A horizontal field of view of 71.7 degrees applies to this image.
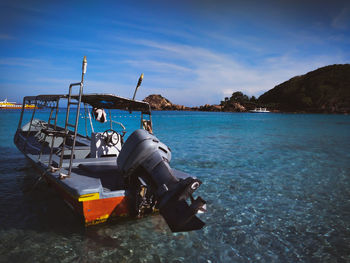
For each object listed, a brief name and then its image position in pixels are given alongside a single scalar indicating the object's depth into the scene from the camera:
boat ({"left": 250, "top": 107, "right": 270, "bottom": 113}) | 158.26
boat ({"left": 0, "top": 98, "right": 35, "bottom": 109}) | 124.22
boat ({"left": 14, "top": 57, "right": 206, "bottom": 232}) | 4.03
